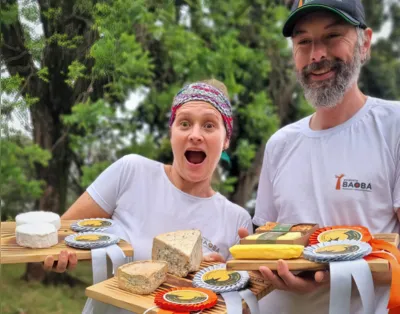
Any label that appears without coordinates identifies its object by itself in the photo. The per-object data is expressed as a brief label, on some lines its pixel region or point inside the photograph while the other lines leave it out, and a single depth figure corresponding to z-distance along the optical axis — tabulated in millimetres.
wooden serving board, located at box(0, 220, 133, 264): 1242
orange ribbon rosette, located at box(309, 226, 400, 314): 1150
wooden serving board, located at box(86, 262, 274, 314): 1169
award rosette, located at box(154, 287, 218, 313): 1130
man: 1410
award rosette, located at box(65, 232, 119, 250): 1319
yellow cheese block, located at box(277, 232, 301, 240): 1226
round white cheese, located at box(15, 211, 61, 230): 1385
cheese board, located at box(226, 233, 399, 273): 1136
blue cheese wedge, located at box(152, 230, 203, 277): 1355
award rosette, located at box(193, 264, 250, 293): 1223
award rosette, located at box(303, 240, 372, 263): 1139
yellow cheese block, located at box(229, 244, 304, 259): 1184
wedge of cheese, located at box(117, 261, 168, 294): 1225
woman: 1548
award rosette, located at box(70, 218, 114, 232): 1424
